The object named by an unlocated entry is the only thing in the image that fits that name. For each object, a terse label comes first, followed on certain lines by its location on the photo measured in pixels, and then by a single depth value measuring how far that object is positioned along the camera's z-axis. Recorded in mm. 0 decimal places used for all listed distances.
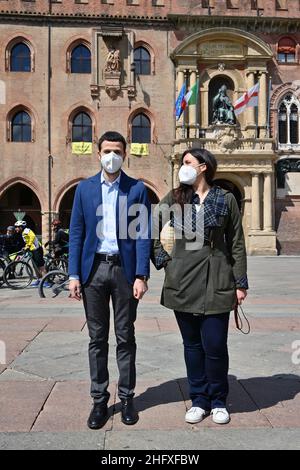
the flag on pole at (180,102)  26516
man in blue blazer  4062
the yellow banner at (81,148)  28281
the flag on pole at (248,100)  26078
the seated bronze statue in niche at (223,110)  27984
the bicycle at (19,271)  13670
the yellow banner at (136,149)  28547
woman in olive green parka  4032
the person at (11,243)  15312
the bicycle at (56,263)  13695
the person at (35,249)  13709
